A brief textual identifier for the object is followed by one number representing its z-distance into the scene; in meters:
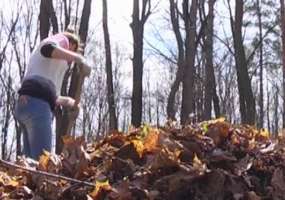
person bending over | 4.74
